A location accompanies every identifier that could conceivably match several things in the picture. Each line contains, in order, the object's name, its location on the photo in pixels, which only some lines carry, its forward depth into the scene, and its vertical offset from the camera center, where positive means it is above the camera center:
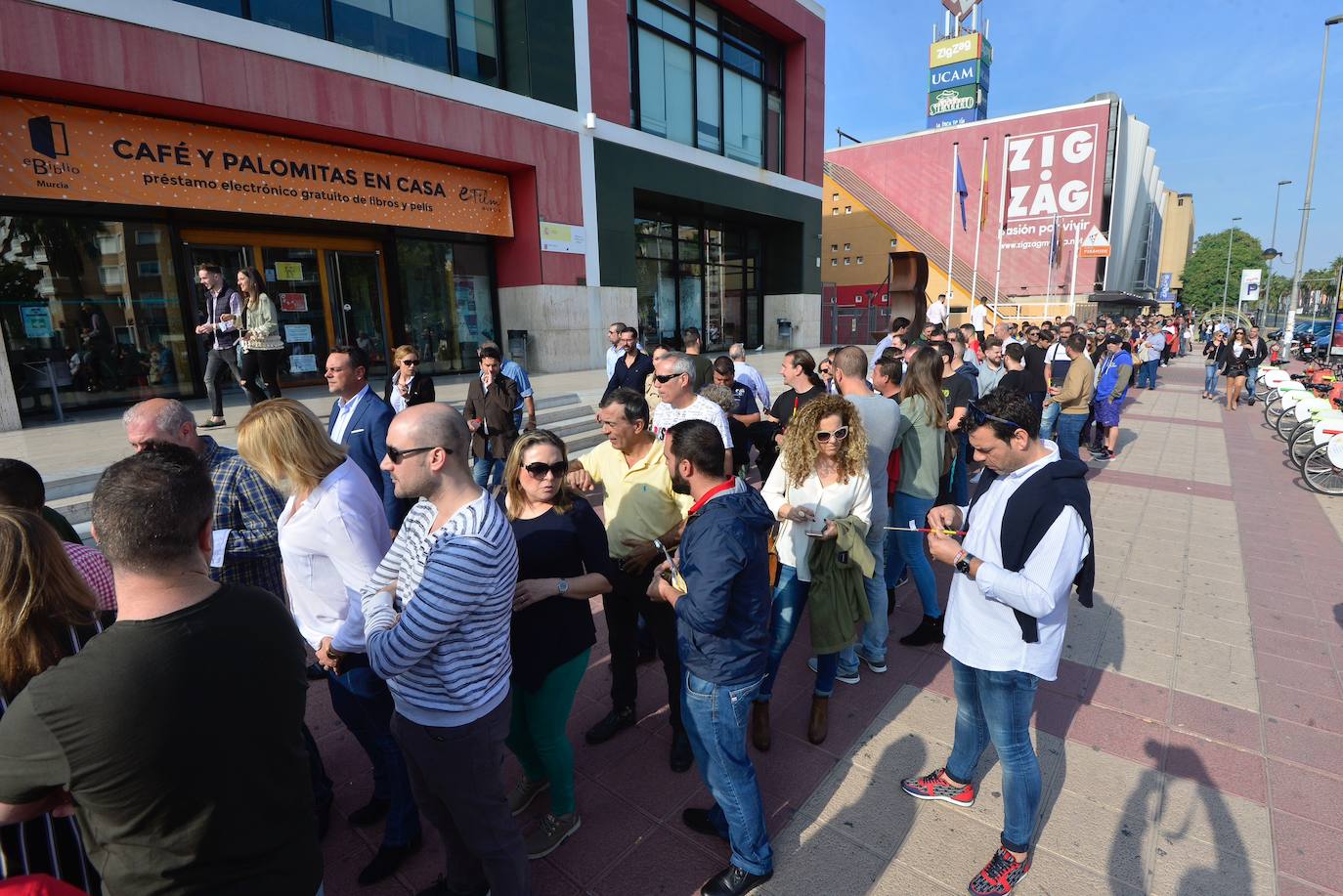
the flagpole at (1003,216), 33.94 +5.91
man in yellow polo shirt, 3.26 -0.91
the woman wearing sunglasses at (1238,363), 16.17 -1.02
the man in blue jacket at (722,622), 2.27 -1.05
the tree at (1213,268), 73.38 +6.36
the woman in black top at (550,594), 2.55 -1.00
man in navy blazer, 4.28 -0.50
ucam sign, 45.97 +18.11
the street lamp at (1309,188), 21.59 +4.49
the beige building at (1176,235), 72.62 +10.05
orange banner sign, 8.13 +2.51
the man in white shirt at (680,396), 4.14 -0.40
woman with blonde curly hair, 3.46 -0.91
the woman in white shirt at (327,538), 2.47 -0.76
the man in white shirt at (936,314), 17.42 +0.41
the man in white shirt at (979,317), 18.48 +0.31
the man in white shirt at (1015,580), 2.33 -0.93
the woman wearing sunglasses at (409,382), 6.01 -0.40
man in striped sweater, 1.90 -0.88
